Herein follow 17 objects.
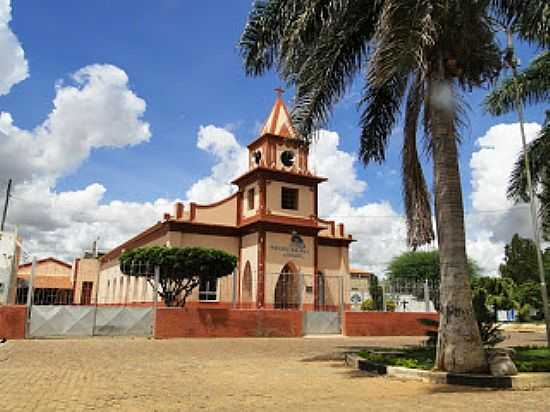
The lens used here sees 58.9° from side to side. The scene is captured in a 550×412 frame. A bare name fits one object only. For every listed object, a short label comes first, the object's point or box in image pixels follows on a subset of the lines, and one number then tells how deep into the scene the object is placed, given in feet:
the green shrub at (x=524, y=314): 123.95
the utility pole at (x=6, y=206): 109.56
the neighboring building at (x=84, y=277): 146.92
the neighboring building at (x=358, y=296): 76.36
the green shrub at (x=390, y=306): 69.80
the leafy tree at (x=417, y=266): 214.28
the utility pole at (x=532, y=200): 43.52
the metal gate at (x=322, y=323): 63.21
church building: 82.02
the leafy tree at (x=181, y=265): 64.69
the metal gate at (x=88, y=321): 50.01
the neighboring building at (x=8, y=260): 60.99
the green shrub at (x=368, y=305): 74.41
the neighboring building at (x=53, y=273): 154.40
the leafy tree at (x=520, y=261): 185.98
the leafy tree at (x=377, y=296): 69.82
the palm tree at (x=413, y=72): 25.02
